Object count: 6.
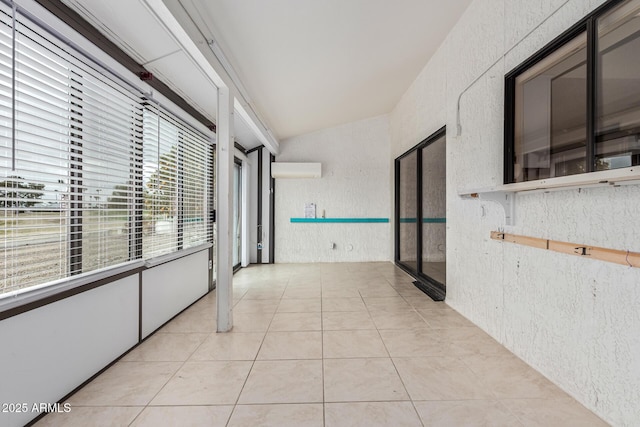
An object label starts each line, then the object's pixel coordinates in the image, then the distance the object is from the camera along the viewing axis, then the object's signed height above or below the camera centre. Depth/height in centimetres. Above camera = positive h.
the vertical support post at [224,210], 256 +2
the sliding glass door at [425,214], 357 -1
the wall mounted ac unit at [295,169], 563 +93
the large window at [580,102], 136 +70
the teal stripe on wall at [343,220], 590 -15
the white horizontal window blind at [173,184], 253 +32
